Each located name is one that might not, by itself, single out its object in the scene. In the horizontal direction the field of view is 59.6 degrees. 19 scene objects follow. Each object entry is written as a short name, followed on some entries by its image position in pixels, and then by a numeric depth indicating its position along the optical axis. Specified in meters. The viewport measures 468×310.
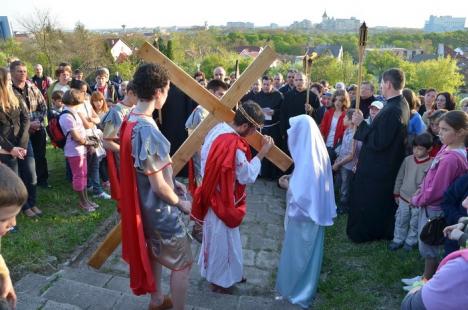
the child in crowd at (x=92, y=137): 5.89
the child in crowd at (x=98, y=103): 6.77
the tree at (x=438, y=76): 55.66
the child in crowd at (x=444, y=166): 3.73
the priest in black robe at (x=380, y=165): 4.71
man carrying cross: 3.64
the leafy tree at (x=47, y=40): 31.73
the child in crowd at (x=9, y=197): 1.59
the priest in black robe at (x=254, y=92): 8.16
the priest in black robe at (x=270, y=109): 8.09
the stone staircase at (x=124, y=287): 3.25
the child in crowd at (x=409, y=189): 4.54
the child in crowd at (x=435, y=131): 4.95
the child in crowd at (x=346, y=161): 6.24
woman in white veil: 3.60
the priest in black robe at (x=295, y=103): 7.78
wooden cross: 3.99
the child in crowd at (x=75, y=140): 5.50
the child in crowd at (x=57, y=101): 6.72
